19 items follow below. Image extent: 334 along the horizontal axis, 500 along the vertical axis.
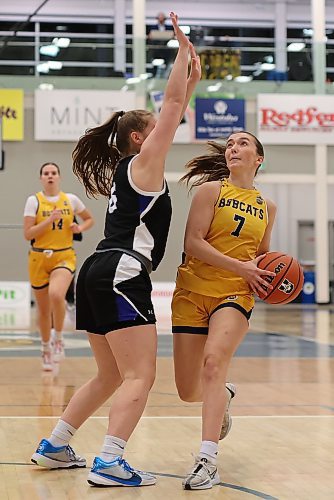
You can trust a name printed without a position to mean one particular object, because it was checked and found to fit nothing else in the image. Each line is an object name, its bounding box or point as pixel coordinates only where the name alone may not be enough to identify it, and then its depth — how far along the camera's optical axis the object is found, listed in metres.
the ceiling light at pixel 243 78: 21.33
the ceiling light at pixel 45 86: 20.77
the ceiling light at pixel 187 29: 20.50
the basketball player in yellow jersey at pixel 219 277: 4.22
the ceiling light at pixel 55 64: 20.47
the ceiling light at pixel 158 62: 20.92
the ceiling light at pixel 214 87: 21.27
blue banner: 21.44
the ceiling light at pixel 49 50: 20.11
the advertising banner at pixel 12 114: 20.58
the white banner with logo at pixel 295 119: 21.67
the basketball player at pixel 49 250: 8.48
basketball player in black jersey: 4.02
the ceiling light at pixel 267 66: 21.31
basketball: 4.50
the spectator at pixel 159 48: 20.75
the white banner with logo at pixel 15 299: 16.62
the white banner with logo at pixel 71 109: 20.84
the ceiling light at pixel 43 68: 20.48
